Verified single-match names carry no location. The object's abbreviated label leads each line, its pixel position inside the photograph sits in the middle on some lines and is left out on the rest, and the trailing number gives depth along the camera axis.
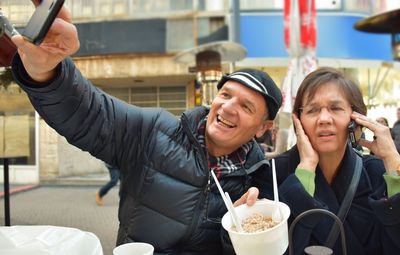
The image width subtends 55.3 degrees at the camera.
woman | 1.42
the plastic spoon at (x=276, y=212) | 1.11
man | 1.31
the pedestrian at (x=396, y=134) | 3.56
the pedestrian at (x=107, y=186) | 6.48
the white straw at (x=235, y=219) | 1.06
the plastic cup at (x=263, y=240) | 0.98
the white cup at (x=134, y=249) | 1.00
